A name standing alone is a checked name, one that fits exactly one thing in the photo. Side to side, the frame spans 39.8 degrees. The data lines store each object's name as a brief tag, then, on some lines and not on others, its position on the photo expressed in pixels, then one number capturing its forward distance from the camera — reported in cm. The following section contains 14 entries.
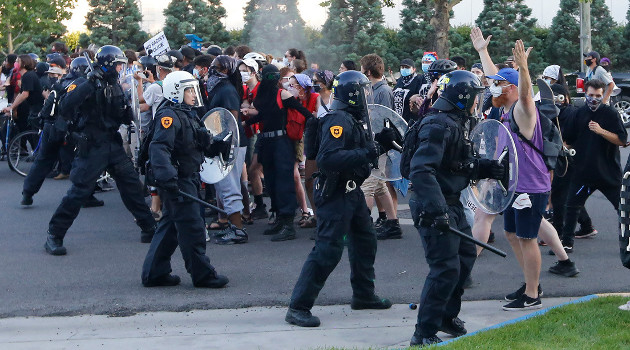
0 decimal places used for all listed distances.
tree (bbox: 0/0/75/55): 3191
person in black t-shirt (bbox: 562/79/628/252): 848
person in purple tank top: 657
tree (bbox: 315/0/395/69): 3174
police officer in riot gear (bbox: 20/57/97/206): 1067
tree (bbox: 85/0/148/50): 3306
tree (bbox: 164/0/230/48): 3262
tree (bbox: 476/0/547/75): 3244
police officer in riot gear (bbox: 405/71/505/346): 535
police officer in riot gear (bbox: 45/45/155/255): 867
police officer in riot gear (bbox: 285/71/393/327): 621
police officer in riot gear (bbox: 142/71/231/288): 703
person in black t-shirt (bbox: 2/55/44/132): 1417
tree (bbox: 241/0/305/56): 3384
